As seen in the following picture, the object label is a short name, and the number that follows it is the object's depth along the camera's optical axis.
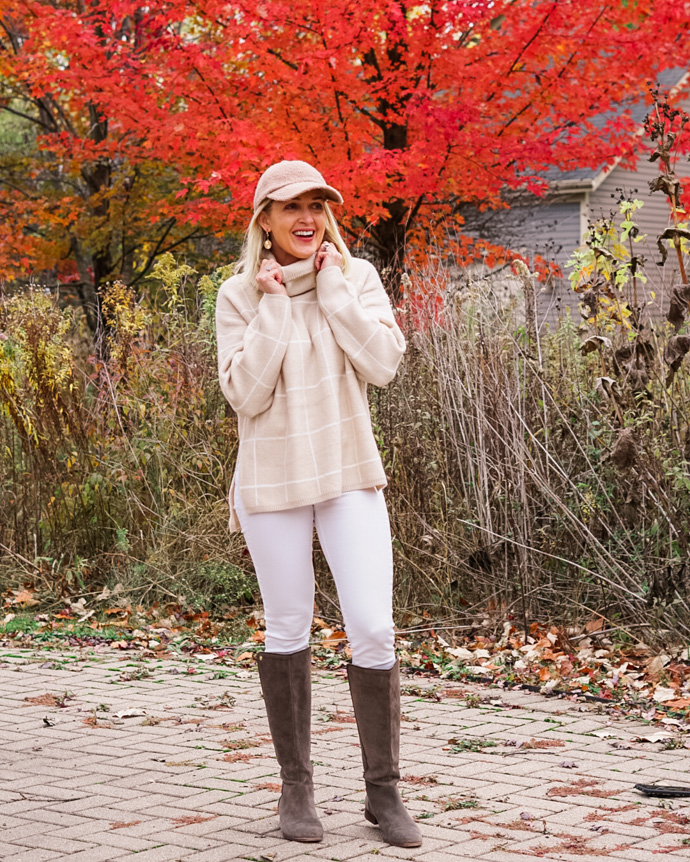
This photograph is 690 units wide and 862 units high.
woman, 3.71
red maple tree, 10.13
